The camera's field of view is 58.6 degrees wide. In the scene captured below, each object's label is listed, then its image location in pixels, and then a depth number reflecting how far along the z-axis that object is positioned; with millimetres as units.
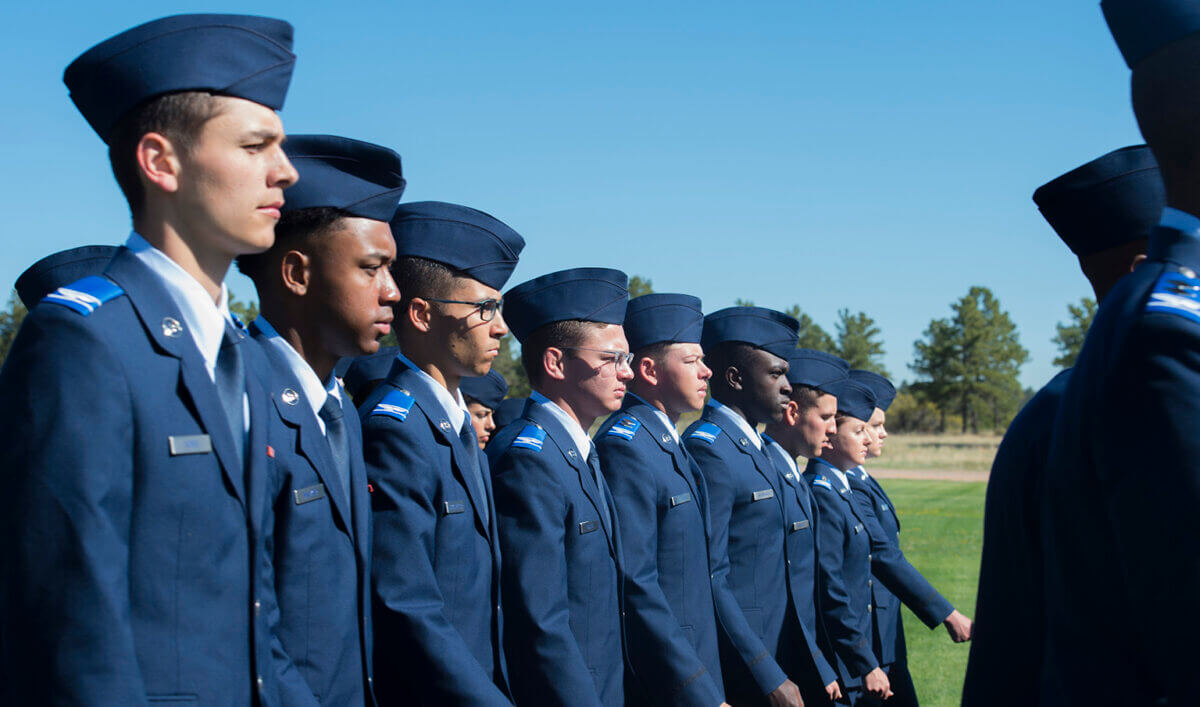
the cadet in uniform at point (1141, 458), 1879
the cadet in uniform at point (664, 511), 5086
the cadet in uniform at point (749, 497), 5758
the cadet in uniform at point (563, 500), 4465
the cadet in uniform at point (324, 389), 3104
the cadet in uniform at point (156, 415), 2160
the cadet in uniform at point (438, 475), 3650
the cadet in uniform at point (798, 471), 6418
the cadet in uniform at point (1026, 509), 2594
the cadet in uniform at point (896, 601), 7793
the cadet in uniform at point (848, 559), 6980
